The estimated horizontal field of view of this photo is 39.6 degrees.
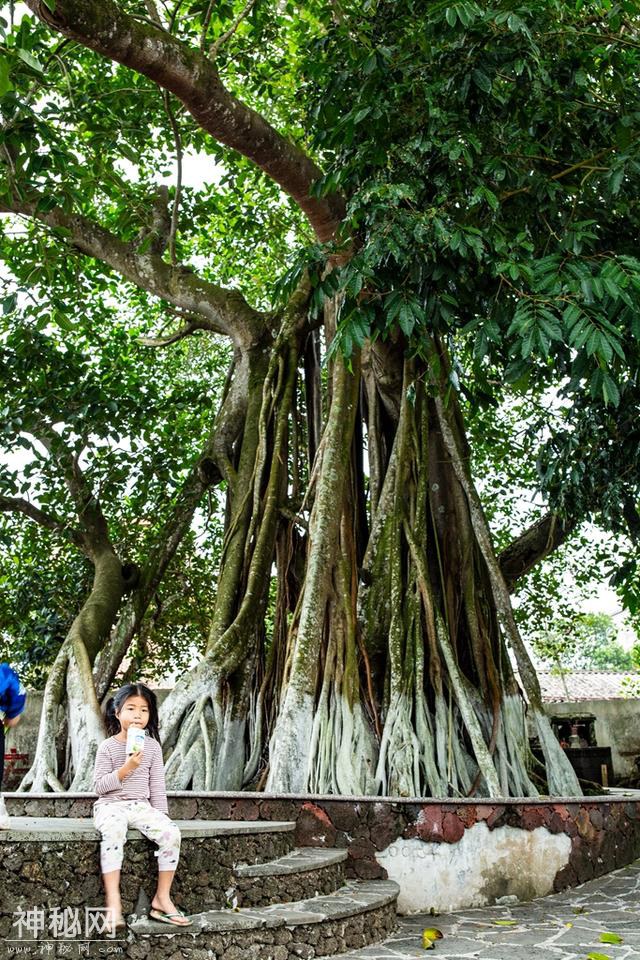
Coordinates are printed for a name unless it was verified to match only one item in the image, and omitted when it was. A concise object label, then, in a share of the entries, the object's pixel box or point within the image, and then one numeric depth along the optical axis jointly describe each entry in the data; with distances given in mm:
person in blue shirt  3123
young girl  2855
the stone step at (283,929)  2873
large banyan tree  4066
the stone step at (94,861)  2750
